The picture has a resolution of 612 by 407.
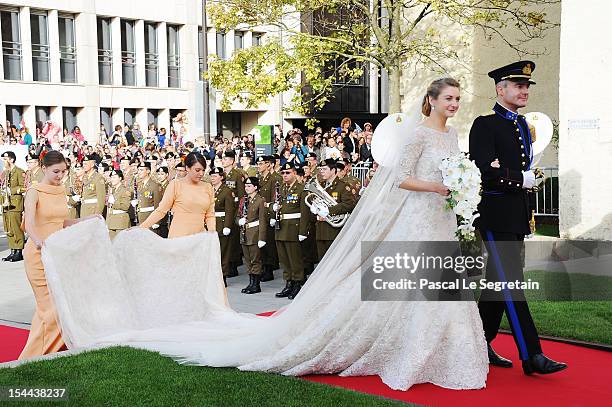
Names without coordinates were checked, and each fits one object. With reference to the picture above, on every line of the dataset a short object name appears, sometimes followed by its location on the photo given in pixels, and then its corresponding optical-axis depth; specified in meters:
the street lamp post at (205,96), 22.41
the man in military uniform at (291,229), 11.10
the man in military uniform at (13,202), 14.91
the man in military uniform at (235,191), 12.70
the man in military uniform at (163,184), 13.49
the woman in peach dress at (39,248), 7.30
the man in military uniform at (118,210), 13.23
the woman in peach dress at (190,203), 8.88
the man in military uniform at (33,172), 14.67
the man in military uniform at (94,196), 14.14
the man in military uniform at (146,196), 13.34
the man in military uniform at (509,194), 5.97
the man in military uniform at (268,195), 12.25
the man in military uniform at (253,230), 11.35
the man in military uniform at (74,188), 15.18
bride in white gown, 5.86
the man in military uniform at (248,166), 13.96
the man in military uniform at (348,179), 10.84
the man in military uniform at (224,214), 12.28
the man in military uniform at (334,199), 10.74
